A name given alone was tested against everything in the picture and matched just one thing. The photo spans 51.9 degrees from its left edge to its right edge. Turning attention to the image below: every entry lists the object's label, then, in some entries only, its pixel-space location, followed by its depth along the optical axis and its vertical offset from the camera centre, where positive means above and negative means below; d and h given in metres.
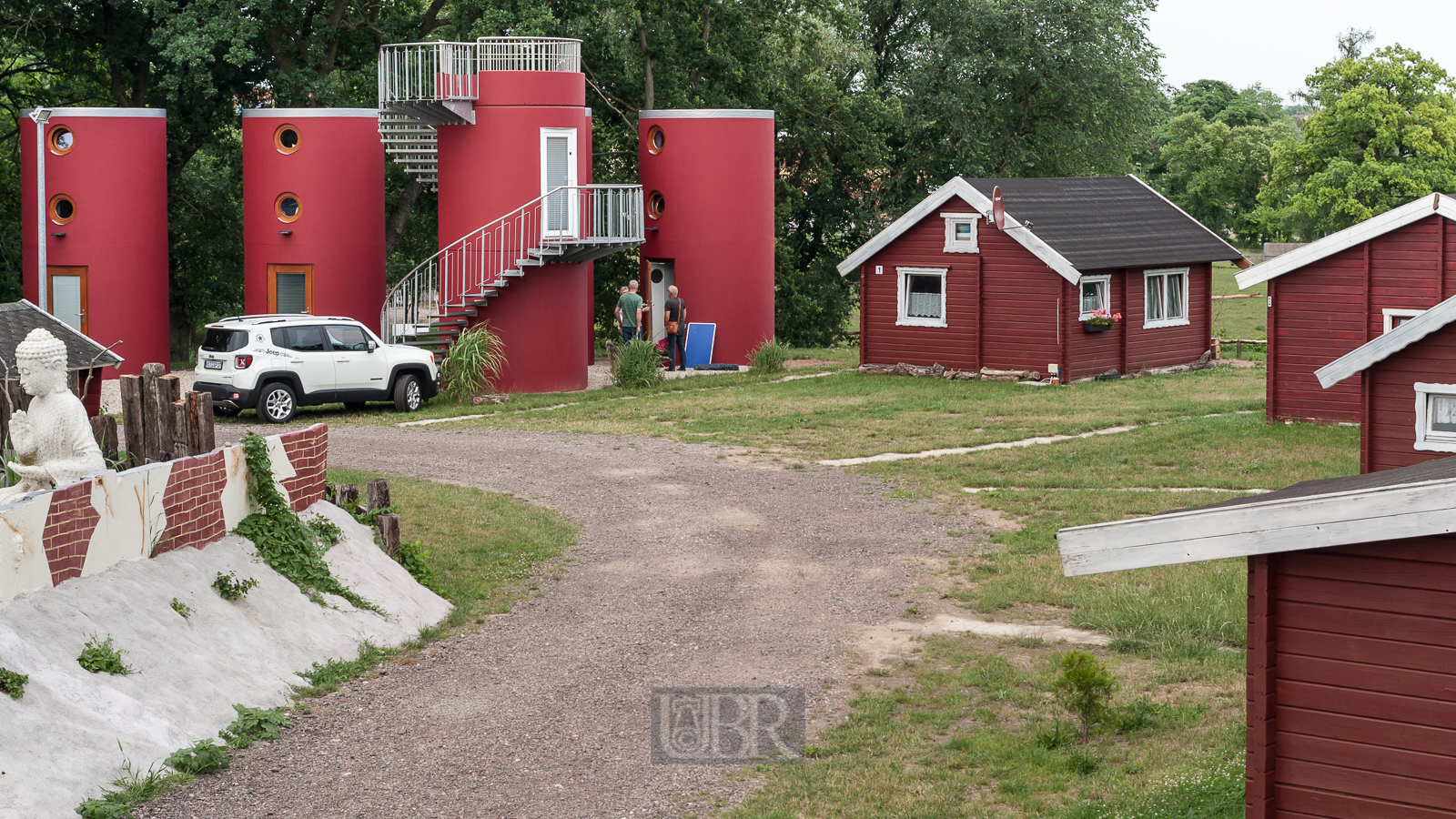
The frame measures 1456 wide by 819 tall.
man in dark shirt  32.09 +0.11
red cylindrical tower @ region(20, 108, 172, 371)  29.86 +2.18
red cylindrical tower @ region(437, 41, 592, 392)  28.34 +2.88
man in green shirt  31.45 +0.32
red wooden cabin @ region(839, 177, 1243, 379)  28.89 +0.92
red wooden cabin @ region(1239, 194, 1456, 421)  21.14 +0.49
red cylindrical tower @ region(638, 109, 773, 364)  33.00 +2.58
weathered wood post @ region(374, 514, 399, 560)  13.45 -1.82
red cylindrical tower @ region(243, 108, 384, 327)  30.02 +2.39
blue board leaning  32.88 -0.41
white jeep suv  23.72 -0.56
